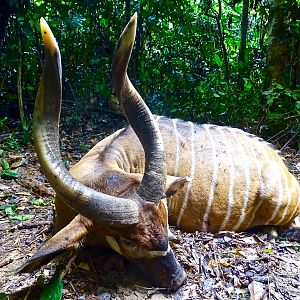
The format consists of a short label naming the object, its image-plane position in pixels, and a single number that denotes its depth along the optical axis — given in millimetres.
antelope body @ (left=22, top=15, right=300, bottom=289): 1860
